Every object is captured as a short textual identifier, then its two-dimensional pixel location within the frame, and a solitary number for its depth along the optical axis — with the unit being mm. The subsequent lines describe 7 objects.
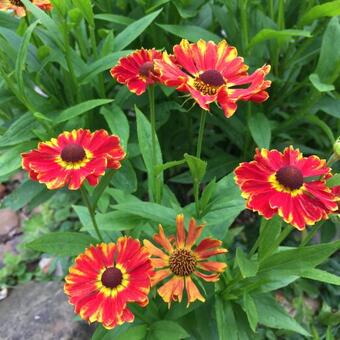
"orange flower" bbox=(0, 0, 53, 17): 344
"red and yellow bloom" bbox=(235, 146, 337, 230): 218
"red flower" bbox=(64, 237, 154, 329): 233
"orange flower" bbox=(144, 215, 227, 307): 271
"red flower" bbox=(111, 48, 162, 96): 257
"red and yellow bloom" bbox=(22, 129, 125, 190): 231
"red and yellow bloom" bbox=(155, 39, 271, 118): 233
